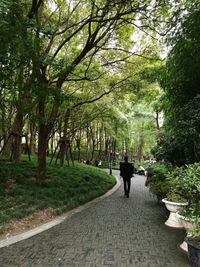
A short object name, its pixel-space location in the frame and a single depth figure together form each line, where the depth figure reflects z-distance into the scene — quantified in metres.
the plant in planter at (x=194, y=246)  2.39
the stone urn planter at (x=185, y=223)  2.98
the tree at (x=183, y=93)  5.17
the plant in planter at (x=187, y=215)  2.76
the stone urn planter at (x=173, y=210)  3.76
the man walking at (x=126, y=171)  6.40
